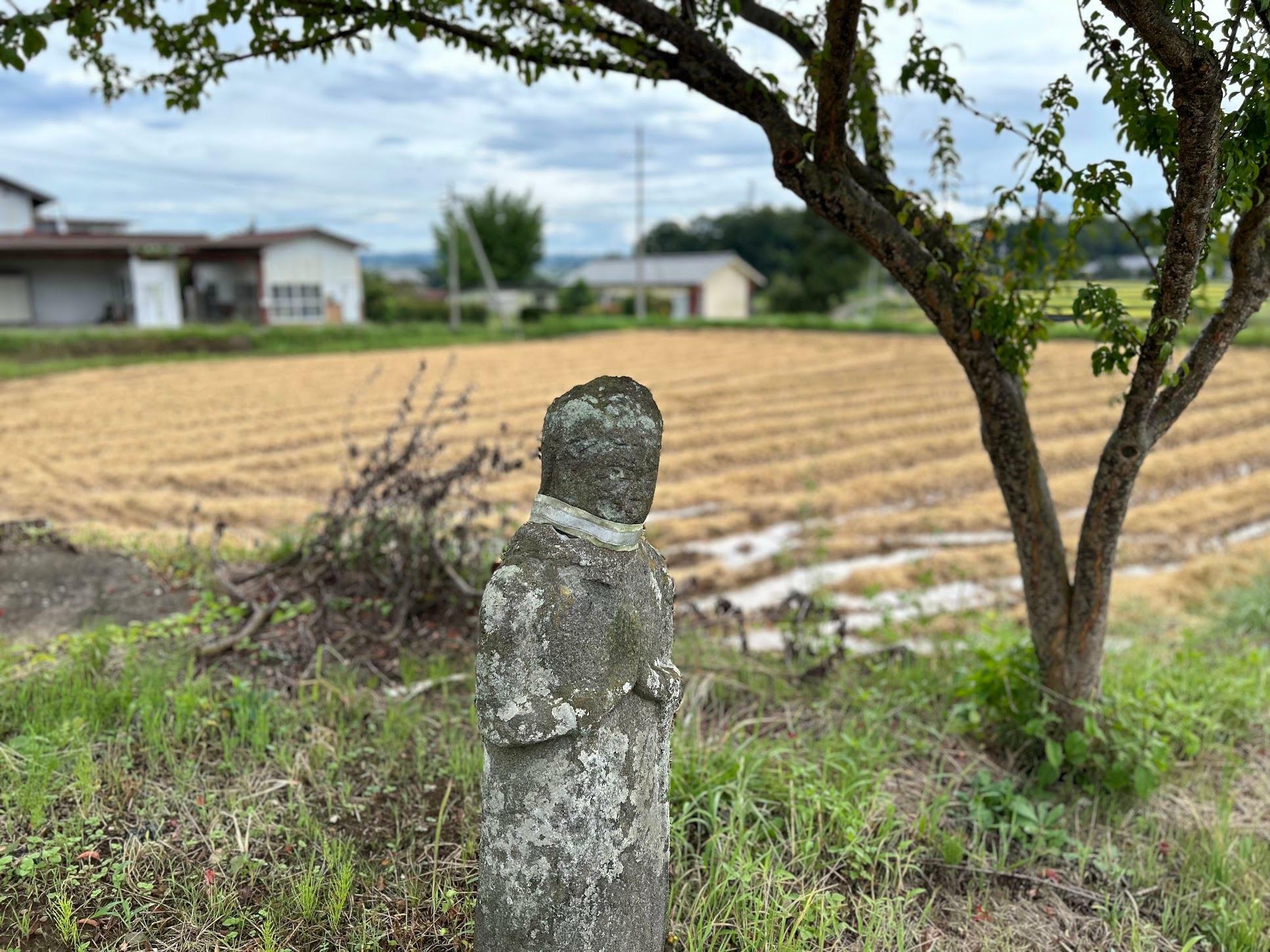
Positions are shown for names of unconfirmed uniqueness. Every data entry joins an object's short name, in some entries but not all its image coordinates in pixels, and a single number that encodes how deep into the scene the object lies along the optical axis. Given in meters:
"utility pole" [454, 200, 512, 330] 33.25
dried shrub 5.02
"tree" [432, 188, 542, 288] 48.25
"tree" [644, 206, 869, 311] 36.72
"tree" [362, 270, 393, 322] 33.69
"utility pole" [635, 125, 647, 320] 37.03
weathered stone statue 2.11
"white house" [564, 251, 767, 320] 44.28
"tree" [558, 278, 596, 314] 41.41
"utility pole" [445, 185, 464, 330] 33.12
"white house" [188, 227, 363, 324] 29.44
